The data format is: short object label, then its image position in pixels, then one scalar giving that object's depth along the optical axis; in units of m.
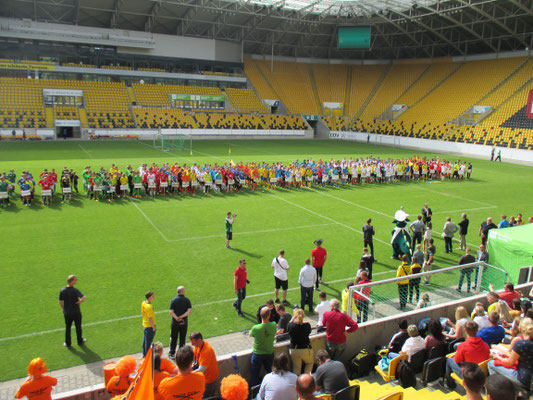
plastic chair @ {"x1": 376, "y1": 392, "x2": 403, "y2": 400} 4.89
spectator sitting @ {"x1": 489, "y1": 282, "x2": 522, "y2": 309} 8.23
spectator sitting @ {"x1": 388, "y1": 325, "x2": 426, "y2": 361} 6.73
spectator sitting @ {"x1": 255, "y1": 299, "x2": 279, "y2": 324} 7.96
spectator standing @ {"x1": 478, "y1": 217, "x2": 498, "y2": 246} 14.46
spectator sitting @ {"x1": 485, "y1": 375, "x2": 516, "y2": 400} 3.91
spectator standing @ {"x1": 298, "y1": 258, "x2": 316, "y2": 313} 9.92
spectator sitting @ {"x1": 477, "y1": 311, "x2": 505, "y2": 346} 6.63
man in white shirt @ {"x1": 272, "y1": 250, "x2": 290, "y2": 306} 10.42
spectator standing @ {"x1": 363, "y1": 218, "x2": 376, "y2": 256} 13.66
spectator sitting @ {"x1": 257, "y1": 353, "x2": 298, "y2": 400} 5.08
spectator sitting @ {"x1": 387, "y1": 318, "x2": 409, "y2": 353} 7.06
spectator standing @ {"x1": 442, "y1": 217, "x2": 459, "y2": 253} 14.51
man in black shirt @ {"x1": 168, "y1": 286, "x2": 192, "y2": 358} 8.20
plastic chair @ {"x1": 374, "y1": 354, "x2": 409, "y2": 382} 6.50
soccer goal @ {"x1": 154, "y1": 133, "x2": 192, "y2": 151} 41.12
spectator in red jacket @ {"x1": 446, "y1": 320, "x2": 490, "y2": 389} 6.08
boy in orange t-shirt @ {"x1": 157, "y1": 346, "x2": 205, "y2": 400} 4.77
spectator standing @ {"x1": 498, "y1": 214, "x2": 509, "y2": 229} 14.26
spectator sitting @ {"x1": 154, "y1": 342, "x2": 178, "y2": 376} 5.58
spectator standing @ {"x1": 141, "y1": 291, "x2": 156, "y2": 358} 7.96
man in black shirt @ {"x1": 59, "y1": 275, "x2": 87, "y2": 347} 8.34
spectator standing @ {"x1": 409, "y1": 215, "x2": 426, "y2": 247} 14.43
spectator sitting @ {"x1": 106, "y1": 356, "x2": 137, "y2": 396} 5.28
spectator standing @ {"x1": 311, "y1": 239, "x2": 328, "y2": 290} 11.48
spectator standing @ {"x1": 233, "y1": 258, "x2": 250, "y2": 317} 9.93
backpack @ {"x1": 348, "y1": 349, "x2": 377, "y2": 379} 6.81
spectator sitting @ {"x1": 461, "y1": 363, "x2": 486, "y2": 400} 4.21
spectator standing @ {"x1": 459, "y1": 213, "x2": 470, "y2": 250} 14.96
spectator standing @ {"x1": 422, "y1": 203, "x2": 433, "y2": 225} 16.06
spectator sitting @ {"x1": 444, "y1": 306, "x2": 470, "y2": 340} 7.09
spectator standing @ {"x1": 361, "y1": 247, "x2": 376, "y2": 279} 11.23
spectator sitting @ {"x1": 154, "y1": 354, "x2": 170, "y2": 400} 5.30
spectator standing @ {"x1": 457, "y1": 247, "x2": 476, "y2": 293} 11.23
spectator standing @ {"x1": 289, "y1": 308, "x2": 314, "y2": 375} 6.49
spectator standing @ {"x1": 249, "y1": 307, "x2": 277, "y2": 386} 6.27
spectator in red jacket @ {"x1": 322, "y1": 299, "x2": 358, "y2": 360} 6.82
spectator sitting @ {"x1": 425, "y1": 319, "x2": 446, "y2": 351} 6.84
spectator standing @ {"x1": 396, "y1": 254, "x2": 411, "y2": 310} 10.29
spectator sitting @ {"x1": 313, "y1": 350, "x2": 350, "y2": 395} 5.51
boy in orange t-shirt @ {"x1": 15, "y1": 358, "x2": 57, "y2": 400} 5.32
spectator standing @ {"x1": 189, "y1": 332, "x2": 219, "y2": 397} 5.73
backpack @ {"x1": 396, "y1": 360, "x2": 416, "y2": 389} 6.38
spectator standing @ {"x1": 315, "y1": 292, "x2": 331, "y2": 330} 8.53
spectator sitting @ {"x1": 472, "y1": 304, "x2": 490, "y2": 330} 7.20
